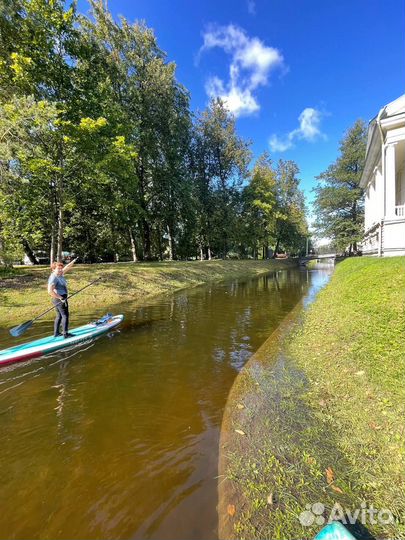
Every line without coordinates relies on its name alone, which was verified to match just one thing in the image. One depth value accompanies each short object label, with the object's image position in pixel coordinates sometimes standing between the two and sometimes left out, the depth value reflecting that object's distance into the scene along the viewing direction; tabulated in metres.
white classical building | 13.12
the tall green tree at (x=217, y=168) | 34.06
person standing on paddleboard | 7.14
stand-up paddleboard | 6.05
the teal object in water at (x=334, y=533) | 1.84
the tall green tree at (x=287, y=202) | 44.34
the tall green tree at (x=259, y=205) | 39.03
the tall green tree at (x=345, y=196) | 28.89
